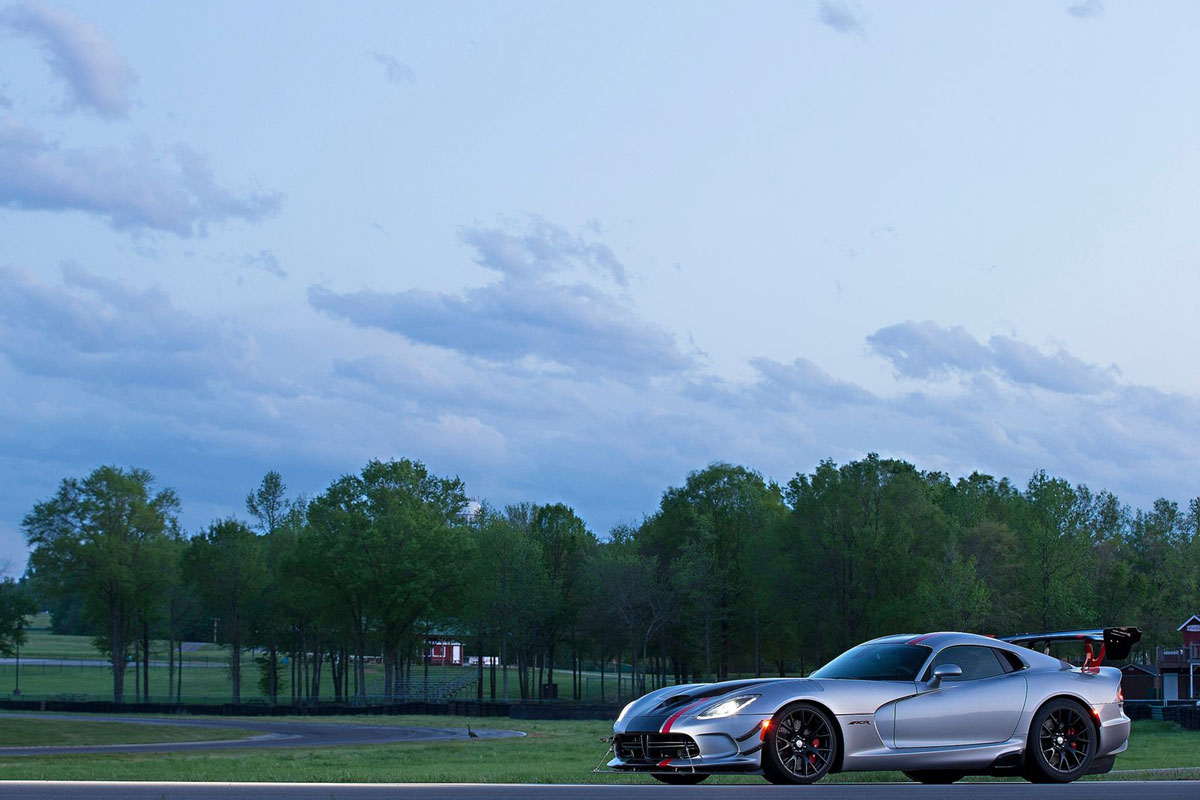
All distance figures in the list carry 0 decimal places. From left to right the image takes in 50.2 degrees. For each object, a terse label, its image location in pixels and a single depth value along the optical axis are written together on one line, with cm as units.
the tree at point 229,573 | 9112
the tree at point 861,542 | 7400
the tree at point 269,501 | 13000
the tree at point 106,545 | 8750
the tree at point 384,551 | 8175
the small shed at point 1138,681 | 8088
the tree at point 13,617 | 9762
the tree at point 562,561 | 9131
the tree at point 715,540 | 8419
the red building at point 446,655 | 15200
